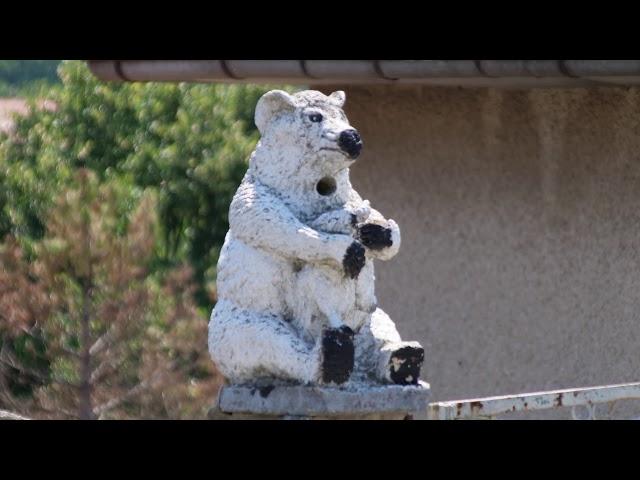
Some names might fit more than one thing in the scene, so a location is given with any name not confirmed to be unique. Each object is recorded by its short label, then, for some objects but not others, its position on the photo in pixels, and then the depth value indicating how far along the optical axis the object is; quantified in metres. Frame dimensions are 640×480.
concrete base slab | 16.52
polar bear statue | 16.84
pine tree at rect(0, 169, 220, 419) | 24.53
